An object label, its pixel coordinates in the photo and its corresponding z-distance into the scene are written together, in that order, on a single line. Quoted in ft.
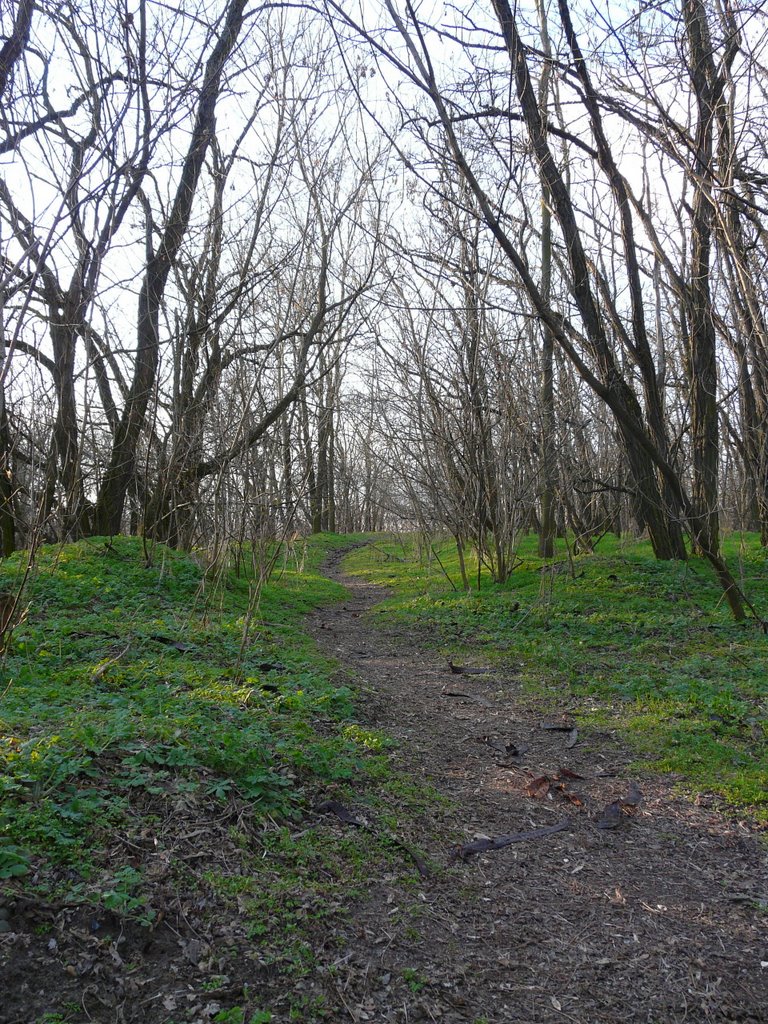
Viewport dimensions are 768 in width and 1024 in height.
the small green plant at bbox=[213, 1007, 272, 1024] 7.92
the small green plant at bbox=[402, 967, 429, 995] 9.03
